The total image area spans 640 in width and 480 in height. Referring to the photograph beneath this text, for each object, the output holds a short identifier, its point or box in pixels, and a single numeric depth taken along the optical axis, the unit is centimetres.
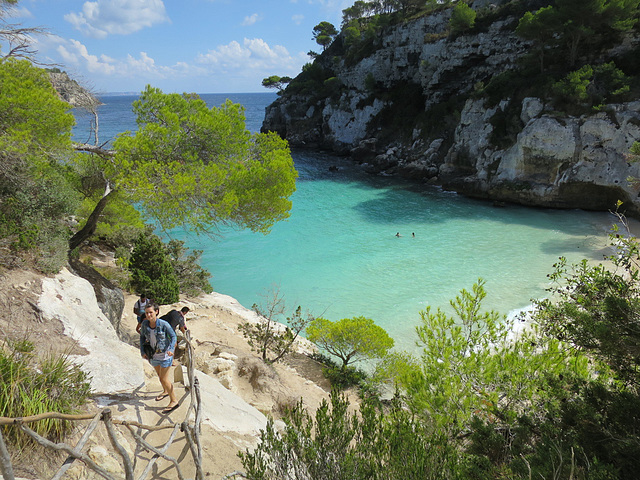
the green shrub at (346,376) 1095
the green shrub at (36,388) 397
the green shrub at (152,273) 1205
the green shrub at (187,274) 1502
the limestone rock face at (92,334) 582
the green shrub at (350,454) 391
